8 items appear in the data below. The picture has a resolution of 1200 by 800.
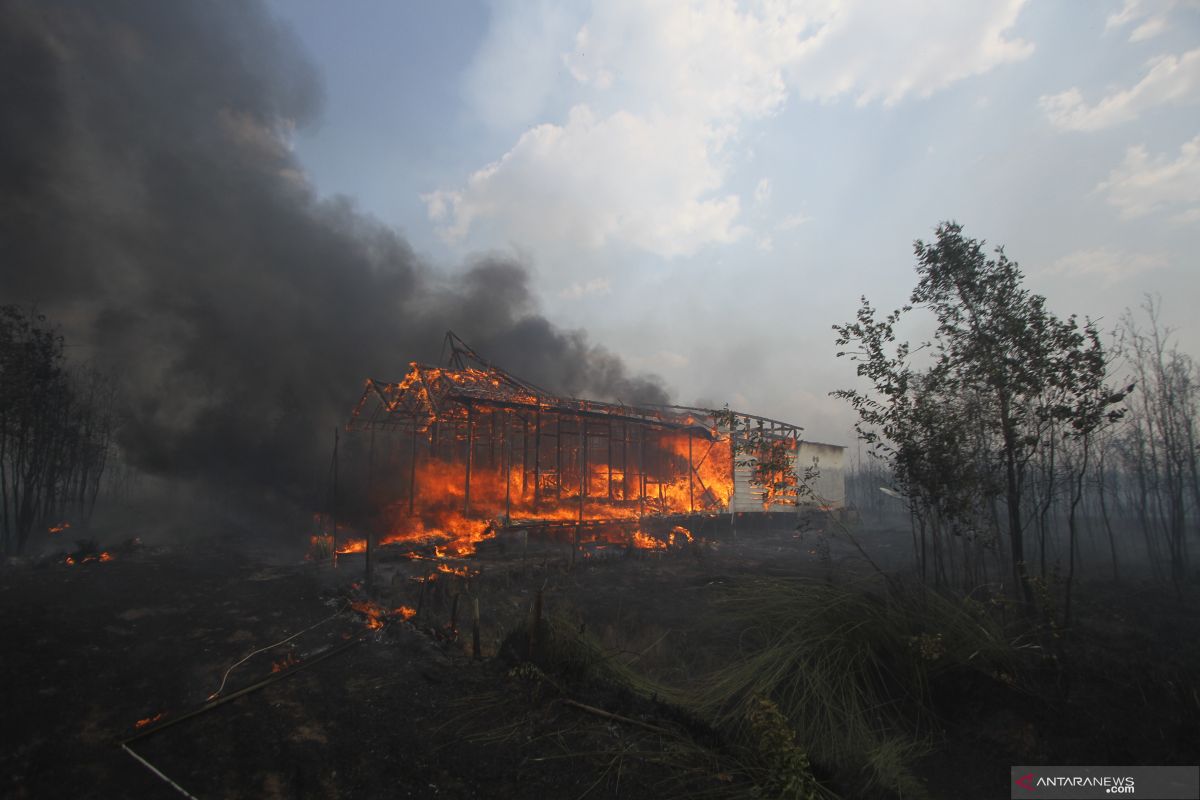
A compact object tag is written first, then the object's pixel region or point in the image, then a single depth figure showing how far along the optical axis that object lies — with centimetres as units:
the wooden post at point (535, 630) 727
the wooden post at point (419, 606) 1005
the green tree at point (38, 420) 1653
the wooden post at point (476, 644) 800
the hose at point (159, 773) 502
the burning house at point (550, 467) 1889
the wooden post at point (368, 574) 1266
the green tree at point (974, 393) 803
